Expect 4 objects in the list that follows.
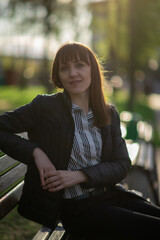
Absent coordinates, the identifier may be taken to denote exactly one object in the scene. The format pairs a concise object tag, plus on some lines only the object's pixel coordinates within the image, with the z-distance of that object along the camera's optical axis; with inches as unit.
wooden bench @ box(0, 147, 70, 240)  88.2
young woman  84.0
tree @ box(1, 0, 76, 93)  648.4
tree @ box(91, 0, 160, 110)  402.0
